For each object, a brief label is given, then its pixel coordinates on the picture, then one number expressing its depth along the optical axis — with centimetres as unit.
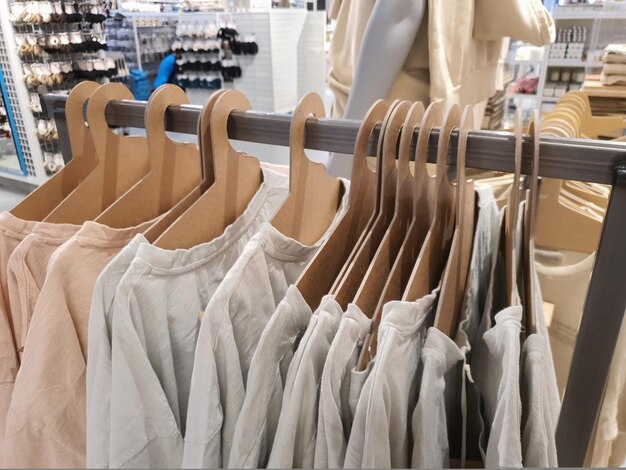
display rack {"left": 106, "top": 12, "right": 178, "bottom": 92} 529
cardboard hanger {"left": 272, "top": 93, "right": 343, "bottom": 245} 72
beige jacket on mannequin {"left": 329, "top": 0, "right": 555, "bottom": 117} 114
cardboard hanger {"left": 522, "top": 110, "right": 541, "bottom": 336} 57
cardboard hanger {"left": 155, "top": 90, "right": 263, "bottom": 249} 71
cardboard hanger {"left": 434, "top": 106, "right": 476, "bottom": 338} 58
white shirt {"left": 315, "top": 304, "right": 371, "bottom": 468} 49
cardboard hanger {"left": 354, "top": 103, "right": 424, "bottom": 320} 58
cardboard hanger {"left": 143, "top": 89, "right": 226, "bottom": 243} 71
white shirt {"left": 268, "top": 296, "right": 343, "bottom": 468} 50
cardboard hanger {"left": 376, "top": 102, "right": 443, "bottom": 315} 60
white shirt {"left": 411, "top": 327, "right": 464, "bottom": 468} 50
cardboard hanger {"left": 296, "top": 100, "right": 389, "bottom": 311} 62
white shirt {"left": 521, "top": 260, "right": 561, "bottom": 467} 49
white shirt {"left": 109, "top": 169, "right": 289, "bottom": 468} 59
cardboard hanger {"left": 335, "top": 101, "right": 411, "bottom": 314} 59
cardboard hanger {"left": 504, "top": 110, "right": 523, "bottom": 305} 57
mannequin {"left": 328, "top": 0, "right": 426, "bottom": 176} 104
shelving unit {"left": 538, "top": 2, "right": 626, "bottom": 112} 278
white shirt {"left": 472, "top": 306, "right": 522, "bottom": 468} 45
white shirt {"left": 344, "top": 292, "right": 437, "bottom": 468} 46
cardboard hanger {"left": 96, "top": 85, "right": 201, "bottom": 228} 79
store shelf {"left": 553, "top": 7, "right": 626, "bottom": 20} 276
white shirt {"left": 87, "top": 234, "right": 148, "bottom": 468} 59
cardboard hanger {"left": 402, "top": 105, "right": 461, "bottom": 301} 58
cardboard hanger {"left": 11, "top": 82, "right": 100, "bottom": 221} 84
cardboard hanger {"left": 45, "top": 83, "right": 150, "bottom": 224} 83
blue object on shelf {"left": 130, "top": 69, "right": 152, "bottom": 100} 530
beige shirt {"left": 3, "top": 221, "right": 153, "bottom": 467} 65
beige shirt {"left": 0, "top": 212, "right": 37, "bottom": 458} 74
